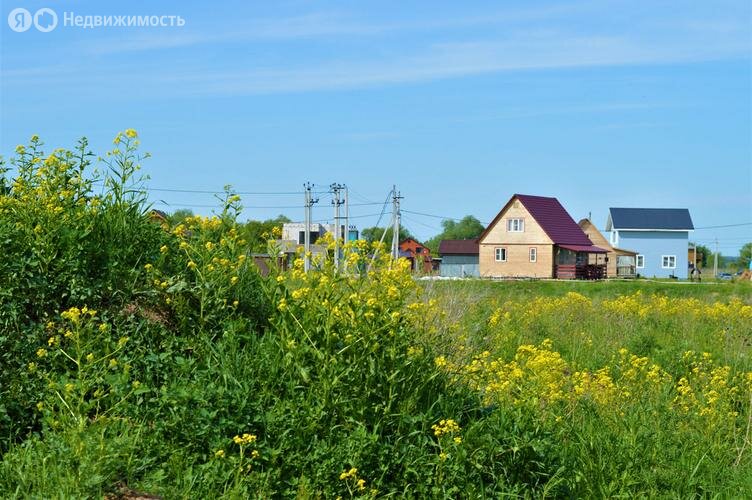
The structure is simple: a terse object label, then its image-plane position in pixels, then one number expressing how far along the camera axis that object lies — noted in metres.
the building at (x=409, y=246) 95.13
